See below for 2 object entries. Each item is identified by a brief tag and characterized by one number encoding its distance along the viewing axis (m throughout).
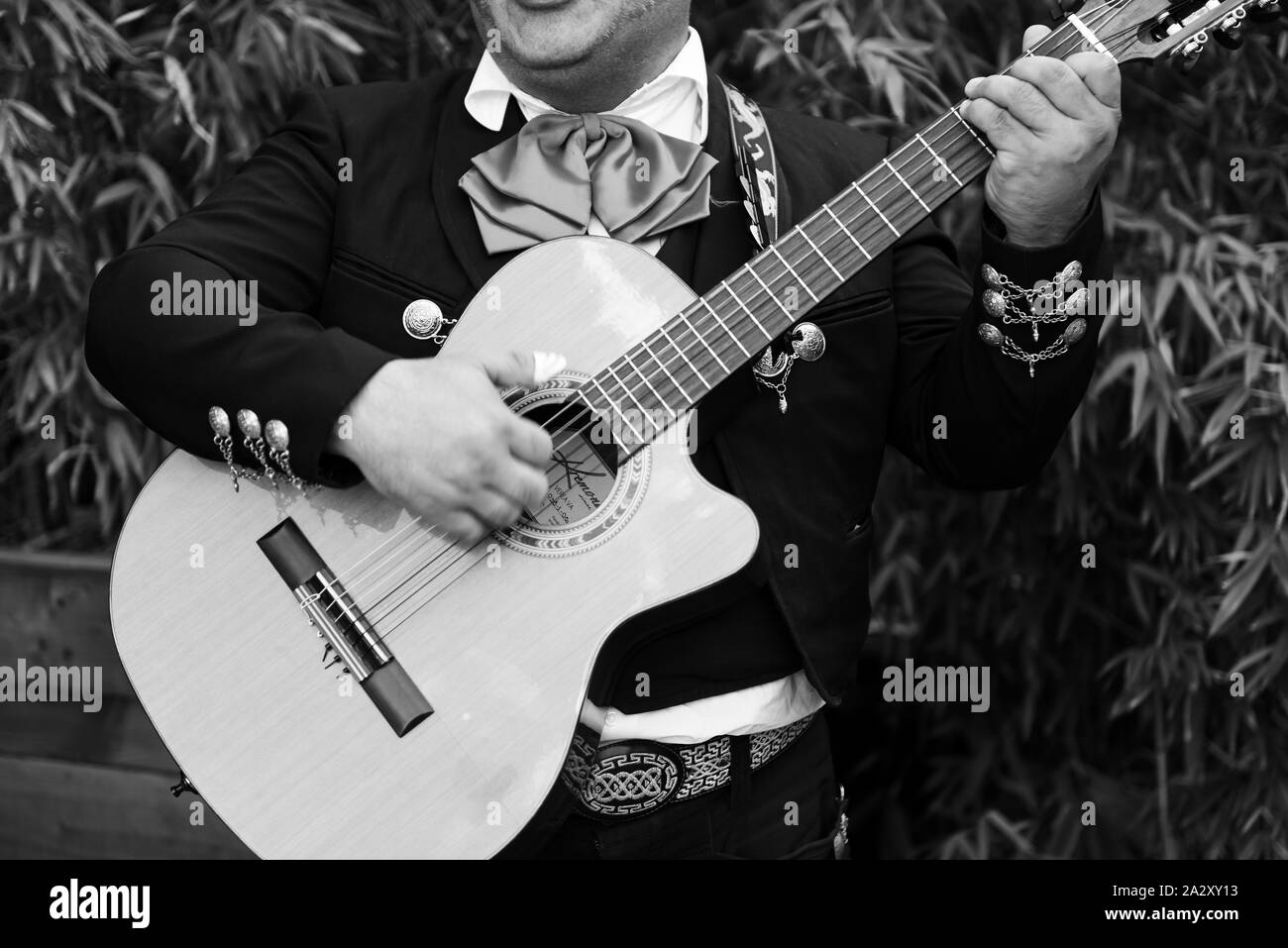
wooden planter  2.46
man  1.43
